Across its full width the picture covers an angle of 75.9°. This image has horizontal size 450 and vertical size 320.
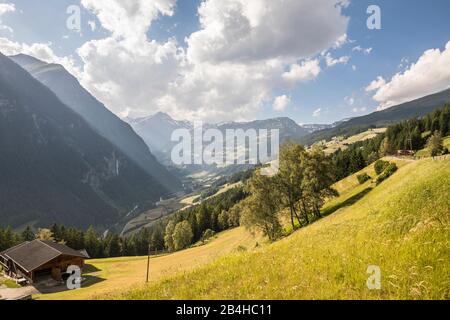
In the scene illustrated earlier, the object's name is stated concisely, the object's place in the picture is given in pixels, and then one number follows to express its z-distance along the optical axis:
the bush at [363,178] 69.53
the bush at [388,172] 56.31
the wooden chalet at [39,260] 62.91
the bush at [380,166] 67.20
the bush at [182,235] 113.25
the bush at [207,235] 116.38
